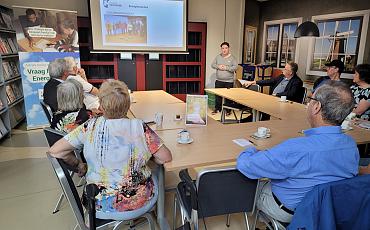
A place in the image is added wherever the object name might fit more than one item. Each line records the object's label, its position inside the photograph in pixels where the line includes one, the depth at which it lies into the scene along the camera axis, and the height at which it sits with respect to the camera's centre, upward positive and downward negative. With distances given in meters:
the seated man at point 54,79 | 2.82 -0.22
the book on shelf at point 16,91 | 4.65 -0.59
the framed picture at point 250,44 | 6.86 +0.41
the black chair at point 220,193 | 1.38 -0.72
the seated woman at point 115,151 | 1.49 -0.52
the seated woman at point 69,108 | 2.25 -0.42
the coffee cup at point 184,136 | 2.01 -0.57
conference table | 1.77 -0.61
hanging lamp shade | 3.78 +0.43
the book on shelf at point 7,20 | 4.41 +0.64
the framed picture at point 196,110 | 2.50 -0.47
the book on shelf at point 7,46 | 4.17 +0.20
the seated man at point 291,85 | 4.02 -0.38
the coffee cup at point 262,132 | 2.14 -0.57
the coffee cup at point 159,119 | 2.46 -0.55
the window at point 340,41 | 4.65 +0.36
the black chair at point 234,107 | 4.44 -0.79
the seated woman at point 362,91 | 2.80 -0.33
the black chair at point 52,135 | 1.87 -0.54
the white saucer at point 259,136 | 2.14 -0.60
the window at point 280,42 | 6.09 +0.43
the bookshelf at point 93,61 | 5.32 -0.05
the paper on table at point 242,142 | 1.98 -0.62
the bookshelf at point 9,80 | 4.10 -0.37
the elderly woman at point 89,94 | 3.50 -0.48
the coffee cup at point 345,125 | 2.36 -0.56
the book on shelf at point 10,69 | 4.29 -0.20
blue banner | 4.31 -0.33
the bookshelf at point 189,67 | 6.12 -0.18
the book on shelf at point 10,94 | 4.32 -0.60
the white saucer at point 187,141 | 2.00 -0.61
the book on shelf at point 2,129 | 3.99 -1.08
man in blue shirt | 1.29 -0.46
